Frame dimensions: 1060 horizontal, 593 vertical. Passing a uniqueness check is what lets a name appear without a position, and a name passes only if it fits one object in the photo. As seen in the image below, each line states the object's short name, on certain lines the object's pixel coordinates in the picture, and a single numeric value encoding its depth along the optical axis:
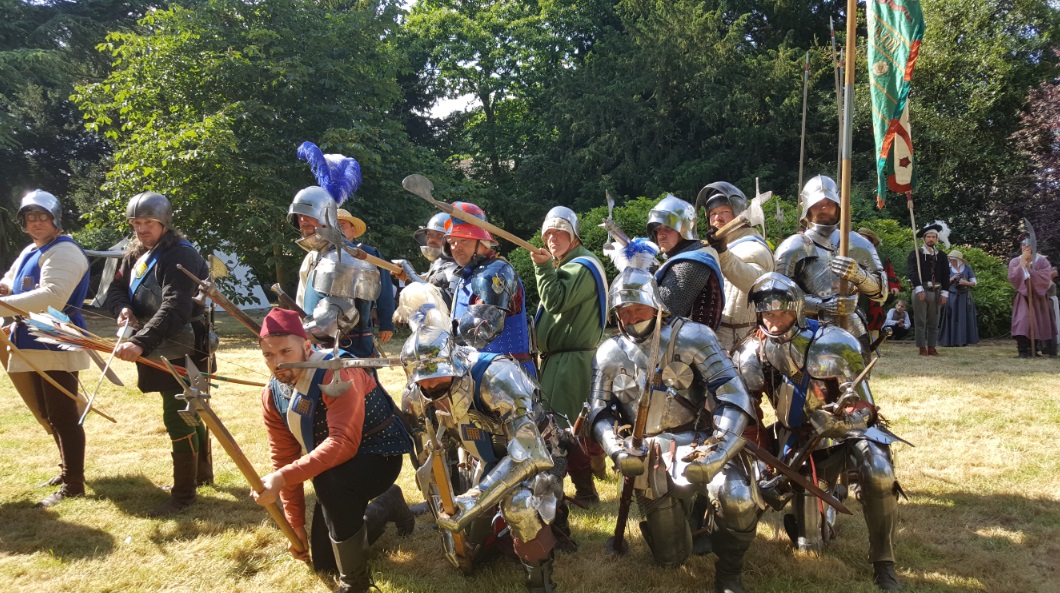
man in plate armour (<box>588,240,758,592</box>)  3.12
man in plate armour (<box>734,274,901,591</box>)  3.27
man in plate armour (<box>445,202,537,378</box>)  3.68
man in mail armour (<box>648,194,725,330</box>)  3.77
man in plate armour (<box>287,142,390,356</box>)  3.83
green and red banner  3.92
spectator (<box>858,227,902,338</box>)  5.31
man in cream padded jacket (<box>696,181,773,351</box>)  4.23
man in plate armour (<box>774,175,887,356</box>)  3.93
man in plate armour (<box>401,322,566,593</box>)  2.93
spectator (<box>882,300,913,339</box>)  7.71
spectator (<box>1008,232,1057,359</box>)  10.18
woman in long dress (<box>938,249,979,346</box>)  11.42
